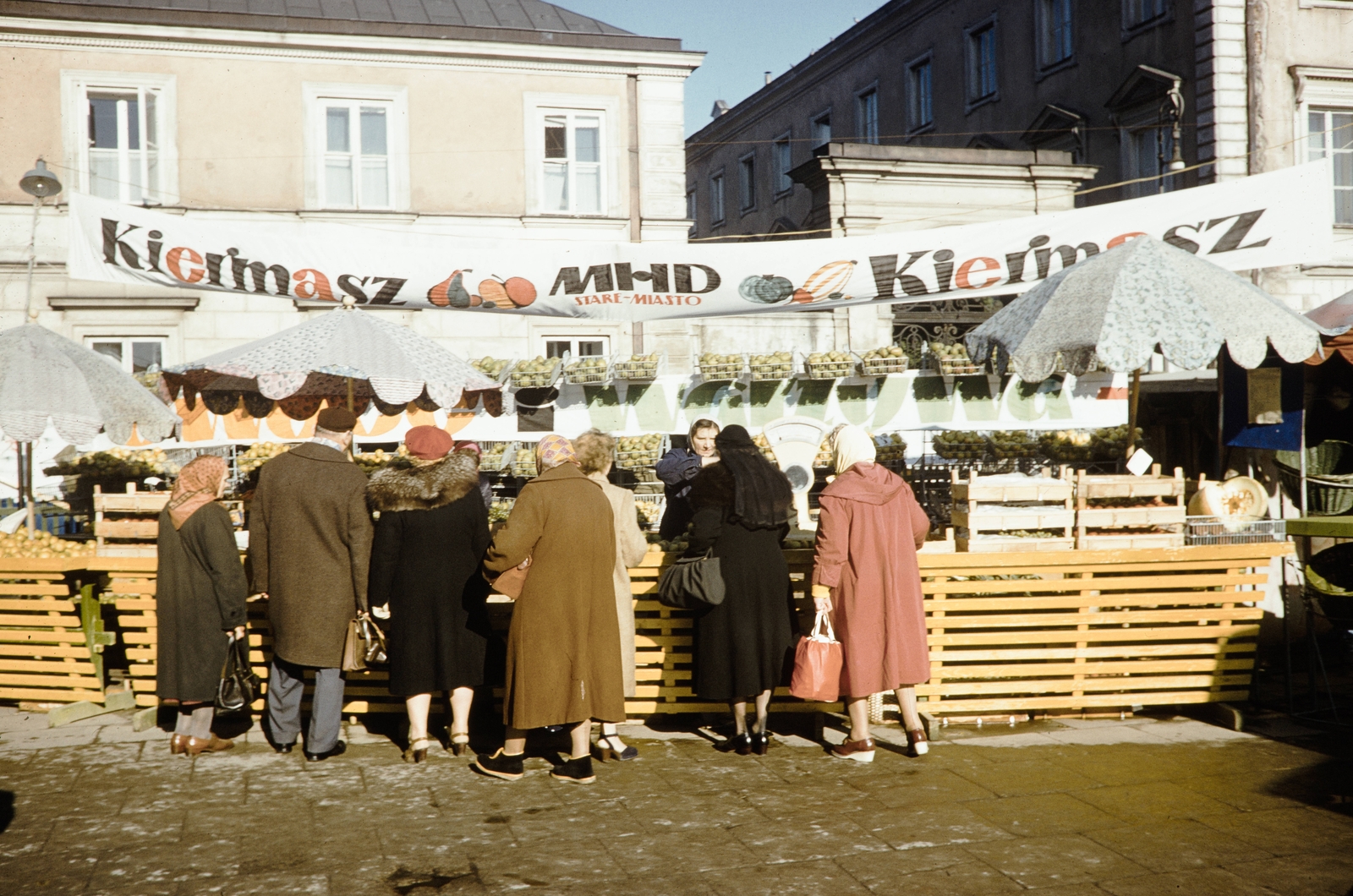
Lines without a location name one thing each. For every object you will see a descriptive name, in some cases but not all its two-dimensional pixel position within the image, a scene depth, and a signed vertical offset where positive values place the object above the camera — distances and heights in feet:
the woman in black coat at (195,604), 21.13 -2.86
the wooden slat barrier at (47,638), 24.53 -4.01
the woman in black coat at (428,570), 20.42 -2.24
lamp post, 32.30 +7.73
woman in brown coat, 19.48 -2.93
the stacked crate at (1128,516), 23.57 -1.77
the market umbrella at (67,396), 25.21 +1.30
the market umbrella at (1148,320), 23.36 +2.31
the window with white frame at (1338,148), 60.59 +14.77
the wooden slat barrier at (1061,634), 23.22 -4.11
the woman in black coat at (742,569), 20.95 -2.41
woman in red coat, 20.63 -2.69
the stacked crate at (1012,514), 23.44 -1.67
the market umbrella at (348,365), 24.90 +1.81
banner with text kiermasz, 28.81 +4.84
